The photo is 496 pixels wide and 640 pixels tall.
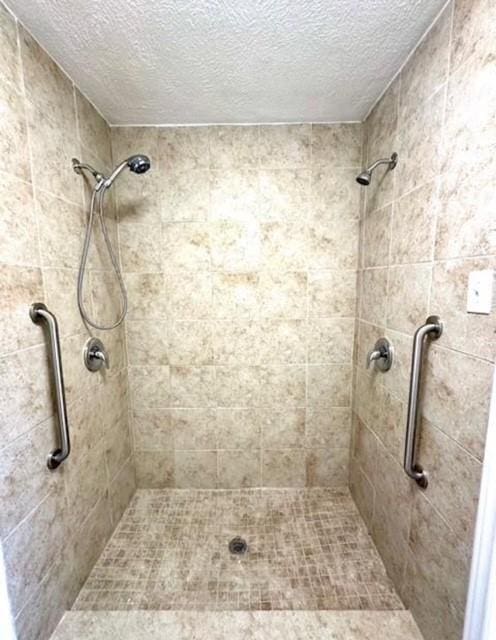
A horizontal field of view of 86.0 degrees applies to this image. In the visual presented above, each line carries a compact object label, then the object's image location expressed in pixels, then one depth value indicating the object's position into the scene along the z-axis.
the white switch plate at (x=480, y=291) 0.69
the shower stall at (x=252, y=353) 0.83
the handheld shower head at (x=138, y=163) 1.18
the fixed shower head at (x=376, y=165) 1.13
